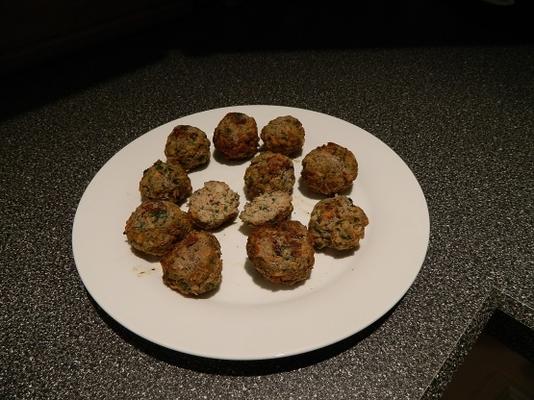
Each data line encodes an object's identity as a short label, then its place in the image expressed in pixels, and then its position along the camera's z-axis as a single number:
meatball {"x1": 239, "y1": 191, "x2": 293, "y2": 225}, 0.35
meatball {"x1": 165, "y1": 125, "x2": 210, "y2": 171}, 0.40
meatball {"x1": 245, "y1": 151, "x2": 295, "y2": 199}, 0.38
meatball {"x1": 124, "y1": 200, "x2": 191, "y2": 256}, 0.33
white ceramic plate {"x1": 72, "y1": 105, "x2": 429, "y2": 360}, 0.28
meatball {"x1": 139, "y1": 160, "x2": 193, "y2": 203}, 0.37
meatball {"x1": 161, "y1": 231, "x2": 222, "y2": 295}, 0.30
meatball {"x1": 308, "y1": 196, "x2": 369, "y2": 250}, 0.32
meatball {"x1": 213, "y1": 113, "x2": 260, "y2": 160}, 0.41
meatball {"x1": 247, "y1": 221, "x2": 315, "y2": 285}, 0.30
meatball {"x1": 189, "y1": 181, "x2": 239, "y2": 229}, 0.35
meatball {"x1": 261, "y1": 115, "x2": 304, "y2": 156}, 0.41
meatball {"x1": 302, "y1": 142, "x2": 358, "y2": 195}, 0.37
